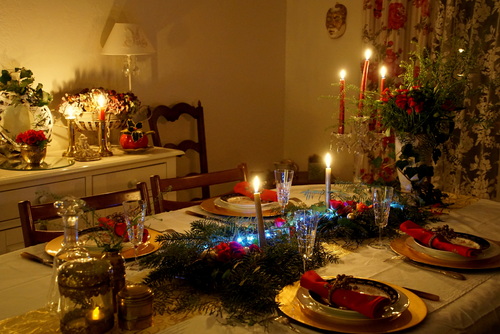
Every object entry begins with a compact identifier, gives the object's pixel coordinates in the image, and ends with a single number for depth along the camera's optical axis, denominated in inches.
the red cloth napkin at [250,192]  79.0
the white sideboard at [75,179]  94.2
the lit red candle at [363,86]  80.2
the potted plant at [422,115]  77.2
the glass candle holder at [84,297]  41.6
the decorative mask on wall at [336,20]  153.3
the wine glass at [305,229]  53.3
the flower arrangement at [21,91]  105.0
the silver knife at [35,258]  57.4
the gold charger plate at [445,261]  56.9
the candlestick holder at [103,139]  113.7
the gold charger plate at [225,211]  73.9
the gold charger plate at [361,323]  43.5
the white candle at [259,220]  54.7
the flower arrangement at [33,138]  100.4
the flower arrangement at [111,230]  55.5
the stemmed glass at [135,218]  53.3
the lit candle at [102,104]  114.4
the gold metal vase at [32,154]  101.1
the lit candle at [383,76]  80.9
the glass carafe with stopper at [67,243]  46.0
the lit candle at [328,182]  68.5
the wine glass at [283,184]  68.9
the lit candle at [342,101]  79.0
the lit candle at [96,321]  42.3
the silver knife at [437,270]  54.8
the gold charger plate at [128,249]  58.4
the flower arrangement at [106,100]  115.4
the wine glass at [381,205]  62.2
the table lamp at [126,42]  123.0
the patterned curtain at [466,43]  128.0
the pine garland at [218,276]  47.1
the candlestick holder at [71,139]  111.2
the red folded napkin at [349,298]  43.8
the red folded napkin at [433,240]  57.5
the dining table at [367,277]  44.3
